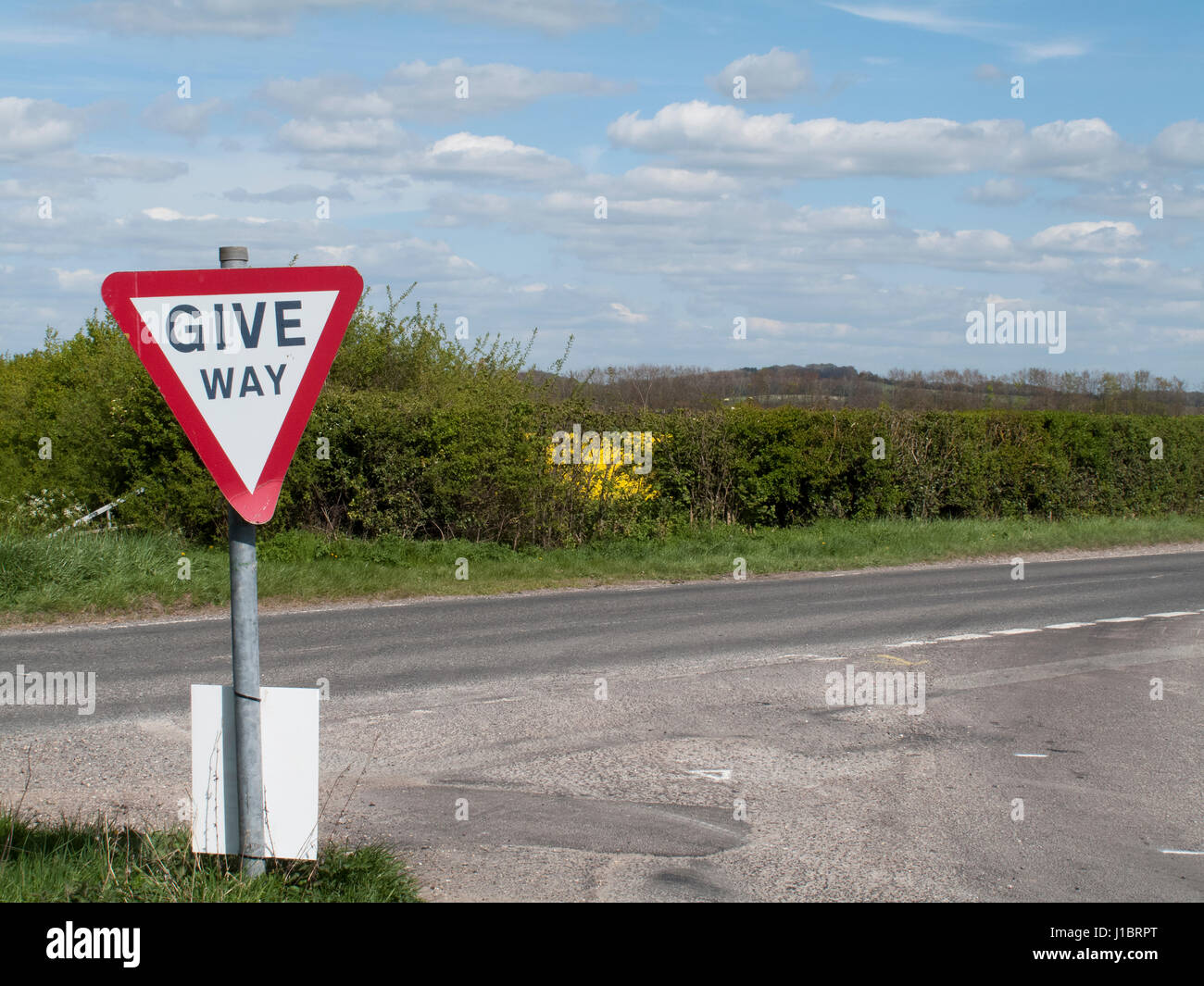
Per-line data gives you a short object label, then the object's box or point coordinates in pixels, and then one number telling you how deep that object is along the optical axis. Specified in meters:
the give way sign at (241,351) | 3.59
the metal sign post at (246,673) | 3.61
